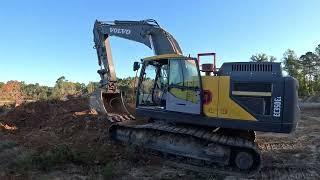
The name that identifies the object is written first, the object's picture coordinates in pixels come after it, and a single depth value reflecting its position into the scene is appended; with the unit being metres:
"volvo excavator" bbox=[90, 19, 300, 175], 4.71
